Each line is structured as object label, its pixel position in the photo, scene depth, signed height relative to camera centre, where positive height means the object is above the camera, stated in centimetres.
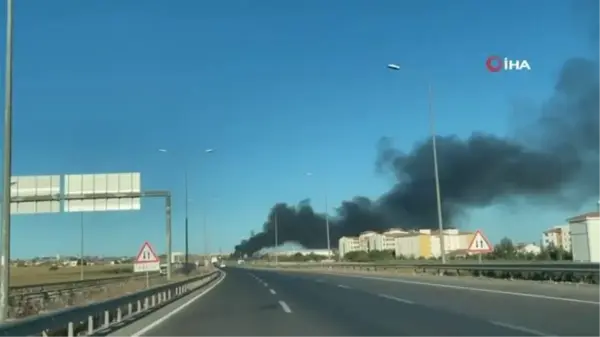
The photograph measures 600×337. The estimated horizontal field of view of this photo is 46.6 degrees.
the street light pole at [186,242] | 6202 +177
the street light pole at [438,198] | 4281 +336
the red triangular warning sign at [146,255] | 2964 +34
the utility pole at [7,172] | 1473 +212
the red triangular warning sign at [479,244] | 3569 +35
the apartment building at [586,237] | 4447 +68
